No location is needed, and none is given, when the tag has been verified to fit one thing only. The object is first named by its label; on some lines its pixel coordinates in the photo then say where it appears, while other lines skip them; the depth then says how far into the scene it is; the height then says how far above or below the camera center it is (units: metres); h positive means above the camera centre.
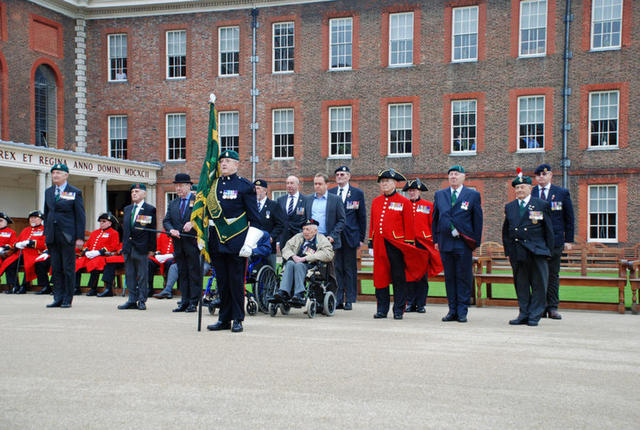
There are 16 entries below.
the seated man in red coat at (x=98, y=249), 14.86 -0.81
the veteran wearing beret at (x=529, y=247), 9.80 -0.48
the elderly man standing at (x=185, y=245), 11.29 -0.55
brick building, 26.98 +4.95
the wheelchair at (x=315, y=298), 10.43 -1.27
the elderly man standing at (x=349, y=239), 12.05 -0.47
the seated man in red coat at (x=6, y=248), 15.86 -0.83
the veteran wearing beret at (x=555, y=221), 10.55 -0.15
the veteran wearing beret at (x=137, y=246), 11.78 -0.58
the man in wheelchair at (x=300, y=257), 10.32 -0.67
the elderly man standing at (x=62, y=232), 11.72 -0.36
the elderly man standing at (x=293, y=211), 11.84 -0.01
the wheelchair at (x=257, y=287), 10.66 -1.13
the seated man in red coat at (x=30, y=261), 15.62 -1.10
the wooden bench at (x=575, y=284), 11.27 -1.19
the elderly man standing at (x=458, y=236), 10.22 -0.35
